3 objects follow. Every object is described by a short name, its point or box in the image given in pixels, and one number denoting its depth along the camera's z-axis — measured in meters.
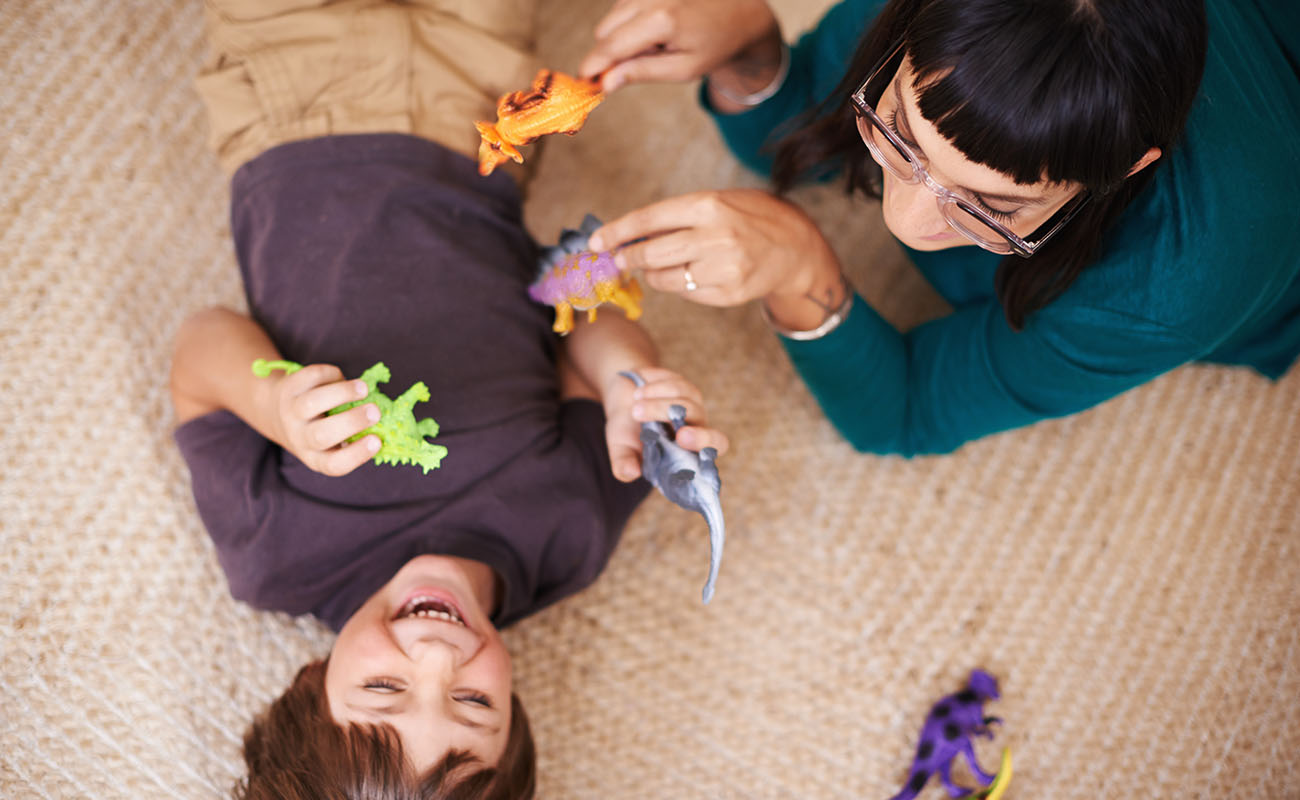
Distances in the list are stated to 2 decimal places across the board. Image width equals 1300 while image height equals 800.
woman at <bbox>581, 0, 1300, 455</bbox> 0.64
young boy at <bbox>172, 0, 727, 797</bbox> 0.97
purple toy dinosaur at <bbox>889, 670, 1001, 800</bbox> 1.18
